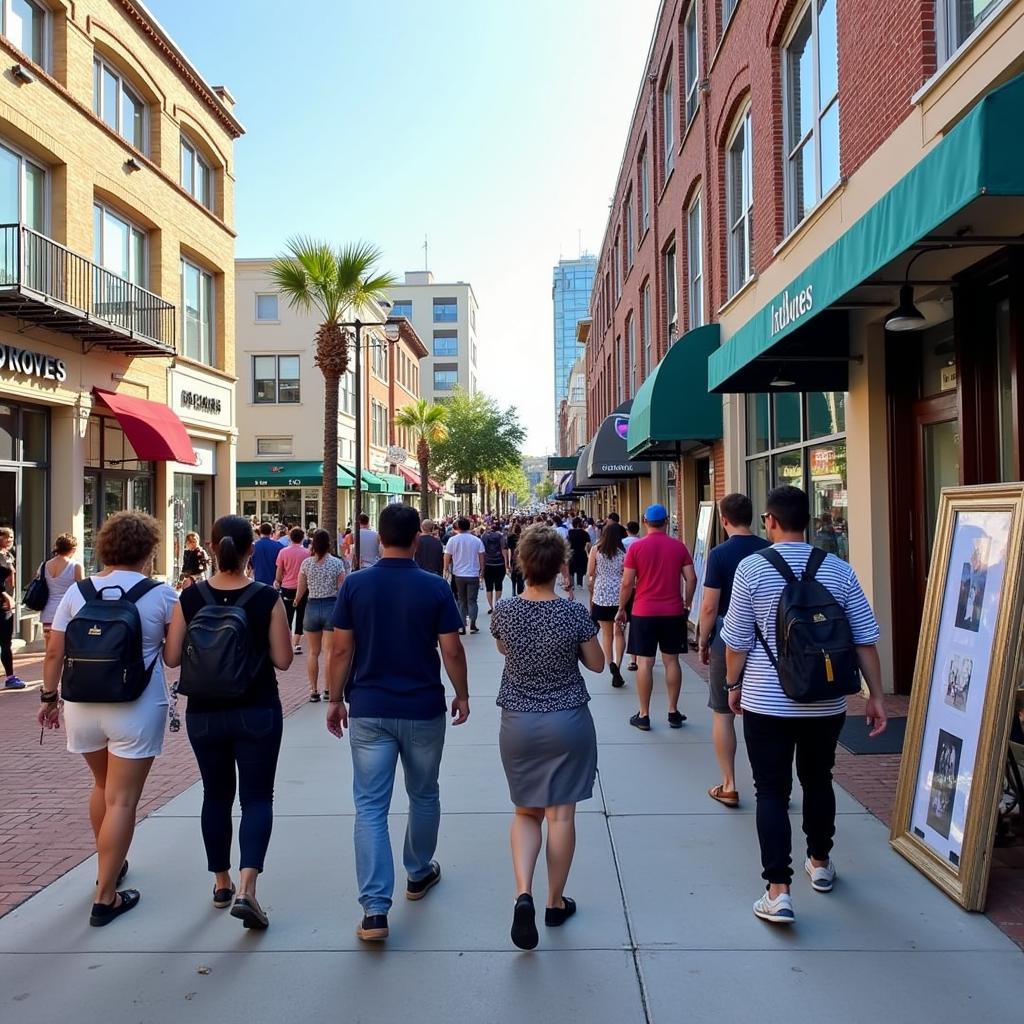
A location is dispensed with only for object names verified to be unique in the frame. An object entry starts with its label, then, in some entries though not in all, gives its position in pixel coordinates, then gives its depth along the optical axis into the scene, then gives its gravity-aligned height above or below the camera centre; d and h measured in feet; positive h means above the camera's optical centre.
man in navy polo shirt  13.37 -2.17
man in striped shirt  13.41 -2.66
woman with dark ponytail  13.57 -2.85
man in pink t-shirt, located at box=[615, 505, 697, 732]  25.55 -2.04
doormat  22.53 -5.41
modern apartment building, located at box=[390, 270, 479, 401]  295.28 +68.48
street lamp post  42.64 +9.54
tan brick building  45.47 +15.57
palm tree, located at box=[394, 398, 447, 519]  136.36 +17.91
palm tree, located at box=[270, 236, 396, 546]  66.13 +18.51
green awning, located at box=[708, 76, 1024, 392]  13.28 +5.76
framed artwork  13.48 -2.63
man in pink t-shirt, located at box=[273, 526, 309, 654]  37.88 -1.11
